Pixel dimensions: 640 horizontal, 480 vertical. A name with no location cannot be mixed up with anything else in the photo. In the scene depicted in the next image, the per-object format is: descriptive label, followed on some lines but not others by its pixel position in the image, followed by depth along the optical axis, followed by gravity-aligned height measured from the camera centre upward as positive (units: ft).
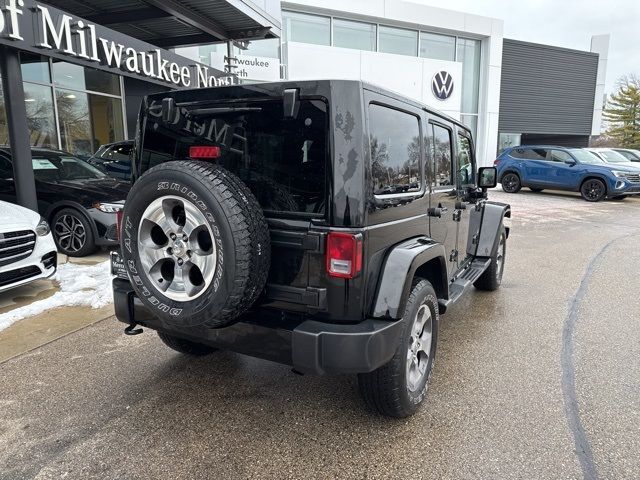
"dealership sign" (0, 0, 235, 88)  18.16 +5.59
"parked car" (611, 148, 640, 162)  57.15 +0.96
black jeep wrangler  7.45 -1.17
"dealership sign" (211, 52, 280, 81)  50.67 +10.46
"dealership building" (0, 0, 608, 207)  21.04 +10.30
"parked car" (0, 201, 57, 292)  14.75 -2.88
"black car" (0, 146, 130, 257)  21.34 -1.90
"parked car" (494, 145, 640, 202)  47.01 -1.17
